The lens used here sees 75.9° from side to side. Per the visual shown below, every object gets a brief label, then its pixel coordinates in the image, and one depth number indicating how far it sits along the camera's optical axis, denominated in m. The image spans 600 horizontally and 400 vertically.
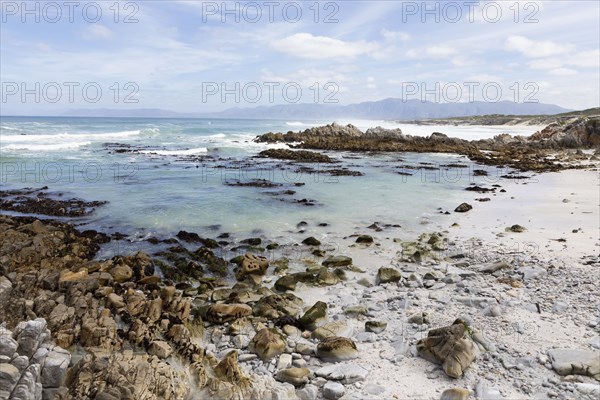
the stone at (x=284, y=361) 5.30
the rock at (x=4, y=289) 6.52
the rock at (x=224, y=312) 6.67
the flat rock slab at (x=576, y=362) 4.88
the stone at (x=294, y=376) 4.97
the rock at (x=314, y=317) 6.45
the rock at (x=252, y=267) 8.72
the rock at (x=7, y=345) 4.23
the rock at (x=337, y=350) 5.48
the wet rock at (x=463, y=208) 14.57
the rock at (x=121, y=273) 8.26
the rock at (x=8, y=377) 3.93
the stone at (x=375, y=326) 6.22
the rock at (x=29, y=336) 4.56
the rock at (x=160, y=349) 5.51
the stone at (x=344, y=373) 5.00
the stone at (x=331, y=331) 6.07
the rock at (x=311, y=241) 10.88
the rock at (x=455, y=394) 4.55
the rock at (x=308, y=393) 4.71
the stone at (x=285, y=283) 8.09
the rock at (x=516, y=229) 11.55
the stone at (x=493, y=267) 8.53
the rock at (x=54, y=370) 4.36
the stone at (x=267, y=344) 5.58
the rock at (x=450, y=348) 5.02
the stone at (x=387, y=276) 8.23
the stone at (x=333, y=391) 4.69
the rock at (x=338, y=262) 9.31
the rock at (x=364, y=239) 10.99
